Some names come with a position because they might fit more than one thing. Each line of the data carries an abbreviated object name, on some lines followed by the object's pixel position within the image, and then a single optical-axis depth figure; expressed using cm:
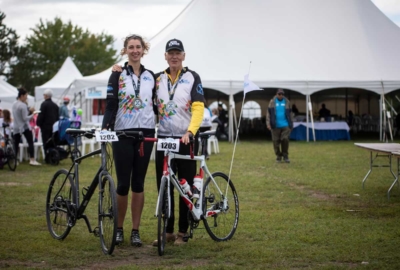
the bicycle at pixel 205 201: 691
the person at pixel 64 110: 2050
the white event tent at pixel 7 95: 3688
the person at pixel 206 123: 1905
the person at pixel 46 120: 1848
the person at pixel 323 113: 3405
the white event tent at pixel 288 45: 2831
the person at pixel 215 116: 2600
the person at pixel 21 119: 1770
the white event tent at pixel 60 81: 3869
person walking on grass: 1848
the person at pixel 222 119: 3116
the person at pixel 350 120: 3712
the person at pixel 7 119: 1819
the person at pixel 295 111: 3558
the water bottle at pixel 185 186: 721
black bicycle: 686
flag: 945
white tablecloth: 2998
